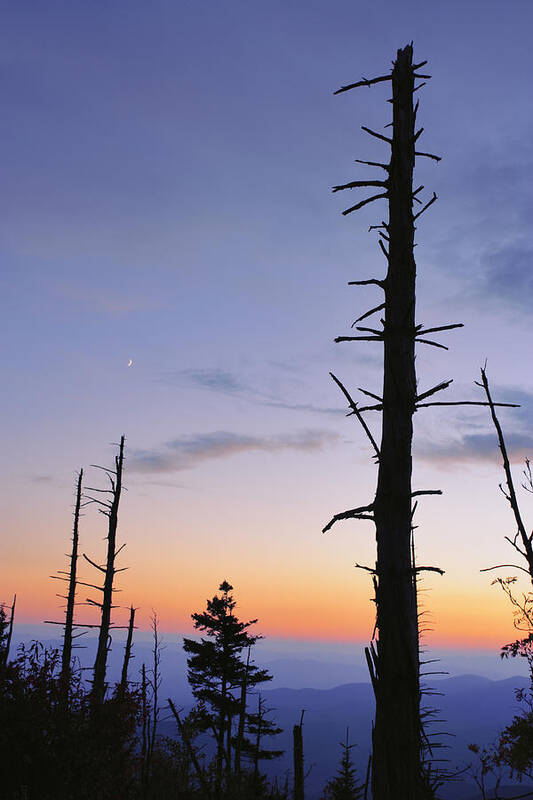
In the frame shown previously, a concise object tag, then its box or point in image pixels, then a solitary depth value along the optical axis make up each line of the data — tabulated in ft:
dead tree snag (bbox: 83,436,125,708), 87.15
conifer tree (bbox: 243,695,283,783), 108.12
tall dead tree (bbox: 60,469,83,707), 116.88
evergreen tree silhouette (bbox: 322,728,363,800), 110.22
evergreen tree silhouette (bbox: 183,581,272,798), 119.44
